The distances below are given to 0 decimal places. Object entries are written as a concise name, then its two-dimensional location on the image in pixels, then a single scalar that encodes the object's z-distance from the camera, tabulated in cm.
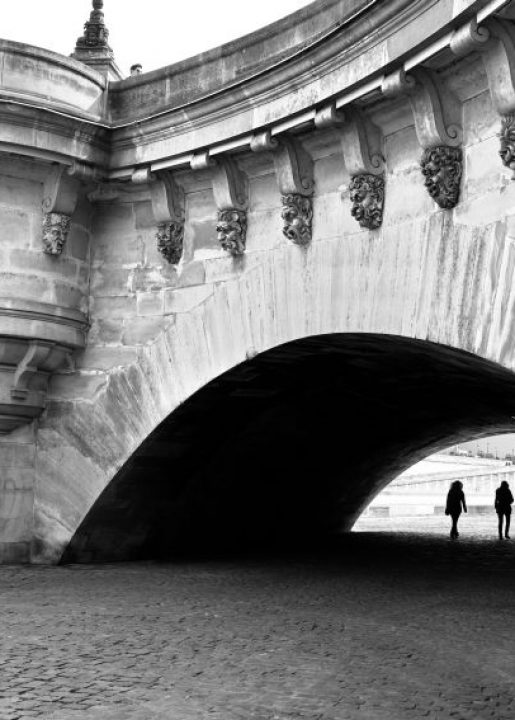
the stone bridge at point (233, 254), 797
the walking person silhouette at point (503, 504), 2009
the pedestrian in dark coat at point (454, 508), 1961
